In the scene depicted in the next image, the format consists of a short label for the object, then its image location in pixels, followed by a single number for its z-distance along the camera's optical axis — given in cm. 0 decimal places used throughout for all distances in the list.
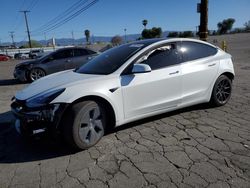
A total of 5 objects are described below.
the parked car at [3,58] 3490
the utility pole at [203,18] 716
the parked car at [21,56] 3780
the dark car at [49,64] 820
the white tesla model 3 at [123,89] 264
